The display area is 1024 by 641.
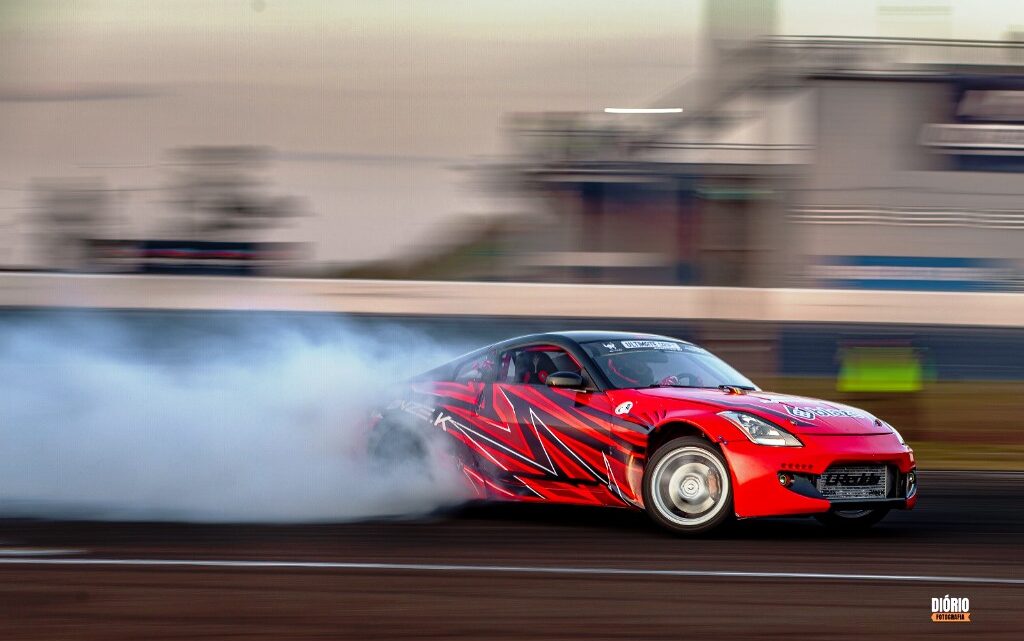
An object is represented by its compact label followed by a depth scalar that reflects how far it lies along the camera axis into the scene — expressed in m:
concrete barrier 32.06
